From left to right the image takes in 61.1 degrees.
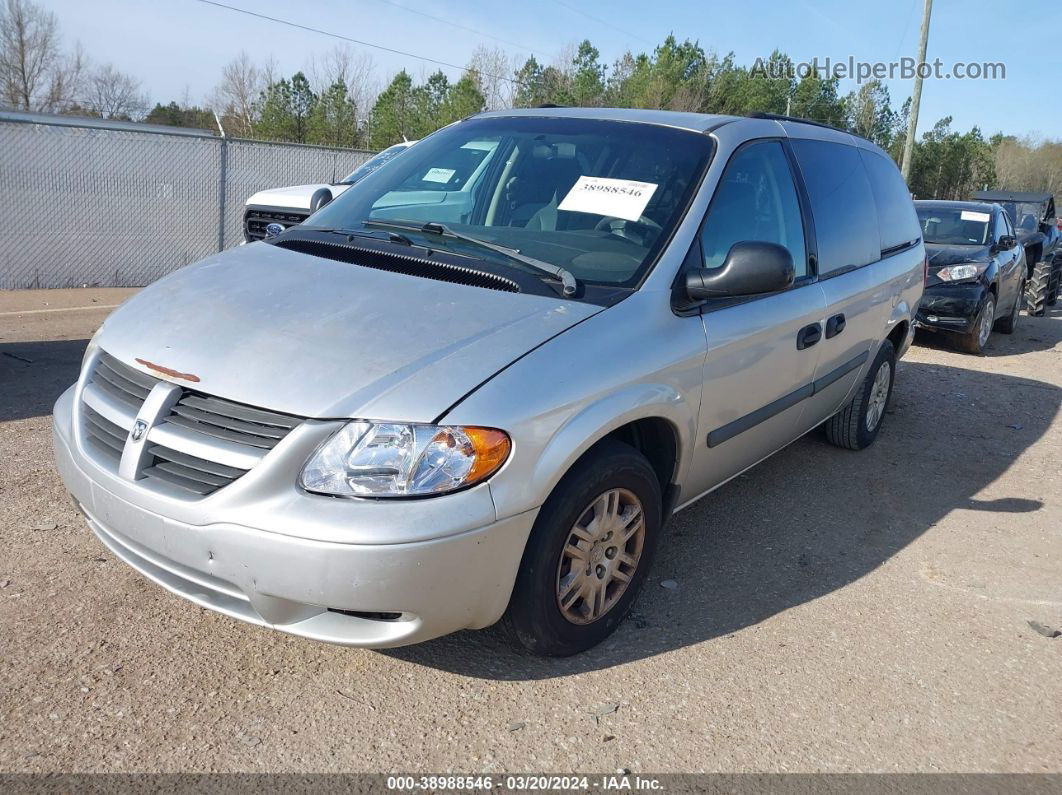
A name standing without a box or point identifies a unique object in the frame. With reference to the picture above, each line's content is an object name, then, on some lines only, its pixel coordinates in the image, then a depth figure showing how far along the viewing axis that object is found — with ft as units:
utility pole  74.33
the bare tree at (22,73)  163.73
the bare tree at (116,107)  170.71
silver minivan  8.15
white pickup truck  30.83
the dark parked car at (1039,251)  45.24
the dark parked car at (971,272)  32.14
